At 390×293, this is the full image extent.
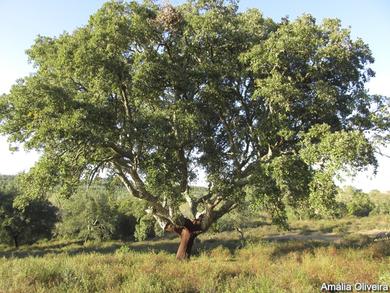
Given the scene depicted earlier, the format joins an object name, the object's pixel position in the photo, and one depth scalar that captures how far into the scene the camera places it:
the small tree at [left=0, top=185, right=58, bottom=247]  56.00
